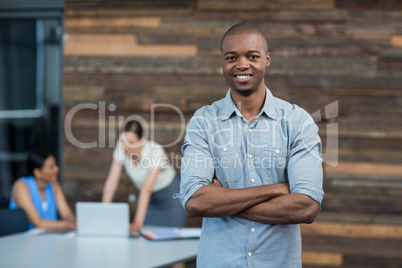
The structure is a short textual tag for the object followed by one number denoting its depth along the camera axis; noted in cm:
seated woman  362
